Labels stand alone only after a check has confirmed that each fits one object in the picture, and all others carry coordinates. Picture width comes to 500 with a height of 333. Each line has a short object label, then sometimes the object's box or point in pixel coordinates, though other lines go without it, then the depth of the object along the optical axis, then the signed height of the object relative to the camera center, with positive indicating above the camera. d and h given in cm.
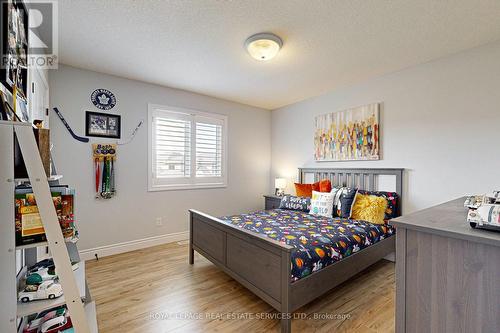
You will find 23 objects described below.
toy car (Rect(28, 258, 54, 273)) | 139 -65
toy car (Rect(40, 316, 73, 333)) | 122 -88
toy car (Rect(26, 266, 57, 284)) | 119 -62
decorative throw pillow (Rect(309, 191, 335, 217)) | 306 -53
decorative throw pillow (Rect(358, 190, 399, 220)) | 288 -48
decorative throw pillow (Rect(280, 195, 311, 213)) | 337 -58
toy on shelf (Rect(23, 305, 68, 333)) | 121 -88
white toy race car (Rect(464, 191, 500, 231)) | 90 -21
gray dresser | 90 -47
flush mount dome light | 218 +118
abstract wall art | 323 +47
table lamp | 433 -38
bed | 172 -82
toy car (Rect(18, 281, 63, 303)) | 110 -63
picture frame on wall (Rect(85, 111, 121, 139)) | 301 +52
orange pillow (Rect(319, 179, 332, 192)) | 352 -32
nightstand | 408 -67
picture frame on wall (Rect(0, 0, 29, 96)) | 117 +70
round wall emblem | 305 +88
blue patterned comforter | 187 -69
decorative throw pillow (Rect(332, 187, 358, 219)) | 298 -48
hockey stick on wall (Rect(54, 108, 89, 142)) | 281 +42
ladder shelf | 95 -32
